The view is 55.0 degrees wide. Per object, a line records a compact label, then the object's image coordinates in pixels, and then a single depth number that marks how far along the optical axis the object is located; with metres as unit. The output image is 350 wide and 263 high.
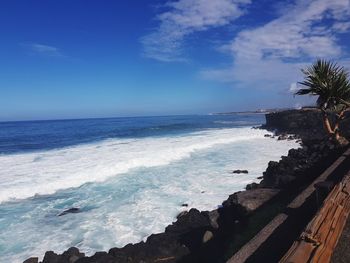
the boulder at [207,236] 8.34
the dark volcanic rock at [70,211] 12.72
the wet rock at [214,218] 9.41
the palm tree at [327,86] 12.51
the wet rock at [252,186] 12.90
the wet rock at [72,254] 8.59
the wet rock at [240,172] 17.18
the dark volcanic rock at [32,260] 8.51
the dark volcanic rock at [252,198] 9.05
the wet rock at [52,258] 8.52
